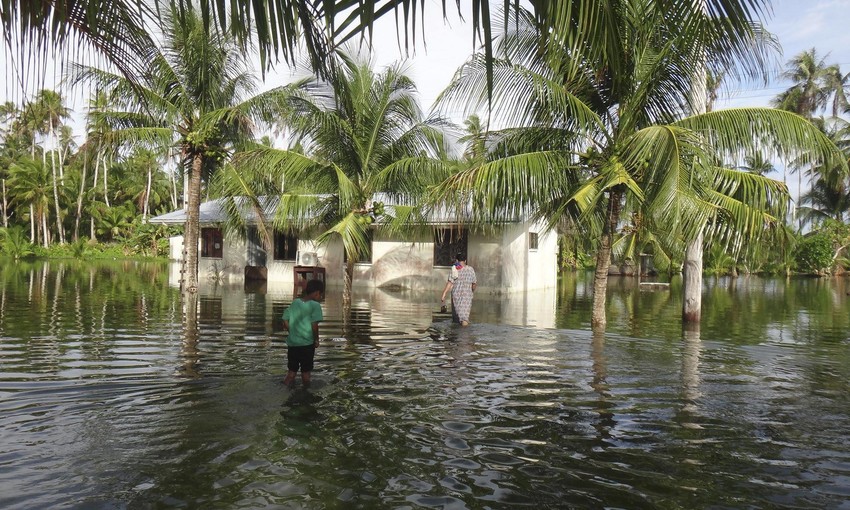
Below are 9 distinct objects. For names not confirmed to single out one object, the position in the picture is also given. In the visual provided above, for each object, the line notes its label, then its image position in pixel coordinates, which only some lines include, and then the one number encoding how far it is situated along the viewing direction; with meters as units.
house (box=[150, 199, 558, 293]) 23.11
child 7.66
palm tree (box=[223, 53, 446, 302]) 16.84
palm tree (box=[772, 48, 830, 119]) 48.62
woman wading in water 13.33
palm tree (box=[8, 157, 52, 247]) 46.12
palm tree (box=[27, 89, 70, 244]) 47.09
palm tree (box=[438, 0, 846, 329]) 10.44
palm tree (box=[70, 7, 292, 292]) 17.20
